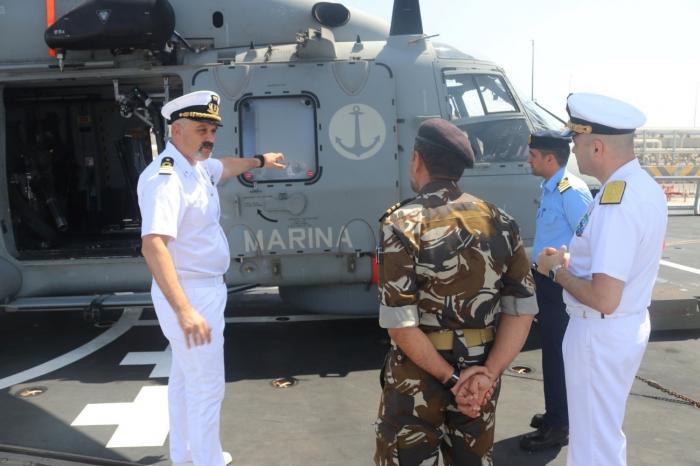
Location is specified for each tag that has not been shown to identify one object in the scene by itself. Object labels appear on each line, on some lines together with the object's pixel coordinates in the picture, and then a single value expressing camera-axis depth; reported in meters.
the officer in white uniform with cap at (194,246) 2.64
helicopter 4.71
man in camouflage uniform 1.94
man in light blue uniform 3.24
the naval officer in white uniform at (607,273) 2.14
